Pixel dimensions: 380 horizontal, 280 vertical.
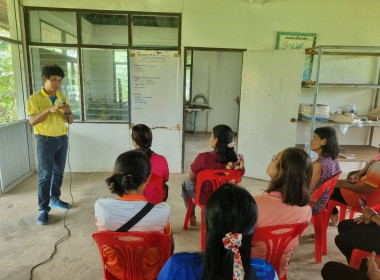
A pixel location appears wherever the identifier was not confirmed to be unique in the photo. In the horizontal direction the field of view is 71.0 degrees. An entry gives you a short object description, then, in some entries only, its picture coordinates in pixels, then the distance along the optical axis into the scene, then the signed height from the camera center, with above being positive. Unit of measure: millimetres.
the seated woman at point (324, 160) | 2078 -513
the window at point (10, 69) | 3373 +211
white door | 3680 -171
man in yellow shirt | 2571 -378
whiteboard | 3850 +18
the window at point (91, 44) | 3738 +613
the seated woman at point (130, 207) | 1279 -566
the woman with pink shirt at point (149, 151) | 2076 -486
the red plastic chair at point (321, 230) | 2104 -1107
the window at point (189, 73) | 7504 +488
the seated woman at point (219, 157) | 2180 -529
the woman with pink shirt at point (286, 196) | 1385 -562
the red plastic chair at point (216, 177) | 2127 -686
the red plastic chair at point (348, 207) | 2047 -960
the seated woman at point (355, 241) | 1377 -910
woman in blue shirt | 845 -483
